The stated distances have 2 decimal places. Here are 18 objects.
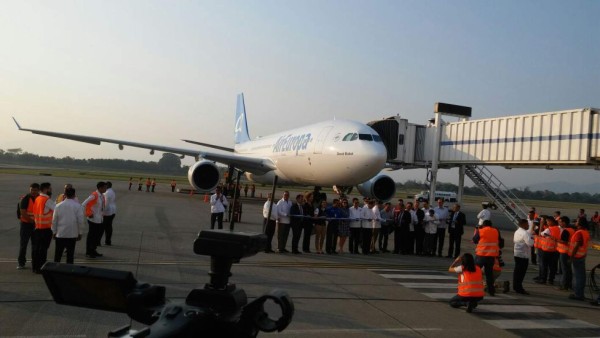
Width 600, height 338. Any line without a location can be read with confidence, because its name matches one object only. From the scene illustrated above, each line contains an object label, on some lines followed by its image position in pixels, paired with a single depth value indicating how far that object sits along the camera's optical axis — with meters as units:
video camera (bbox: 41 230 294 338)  1.91
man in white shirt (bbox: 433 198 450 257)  14.37
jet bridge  18.64
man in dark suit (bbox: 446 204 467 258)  13.88
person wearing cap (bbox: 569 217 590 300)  9.50
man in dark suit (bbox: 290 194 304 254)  12.92
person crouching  7.73
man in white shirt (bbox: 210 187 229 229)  14.67
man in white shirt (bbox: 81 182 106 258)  10.45
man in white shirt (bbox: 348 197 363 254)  13.76
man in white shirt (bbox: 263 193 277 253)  12.94
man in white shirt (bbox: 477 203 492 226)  15.65
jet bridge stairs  23.08
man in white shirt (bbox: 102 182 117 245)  11.93
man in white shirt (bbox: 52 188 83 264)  8.90
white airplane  18.30
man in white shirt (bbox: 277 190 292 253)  12.97
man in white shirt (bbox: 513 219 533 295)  9.73
